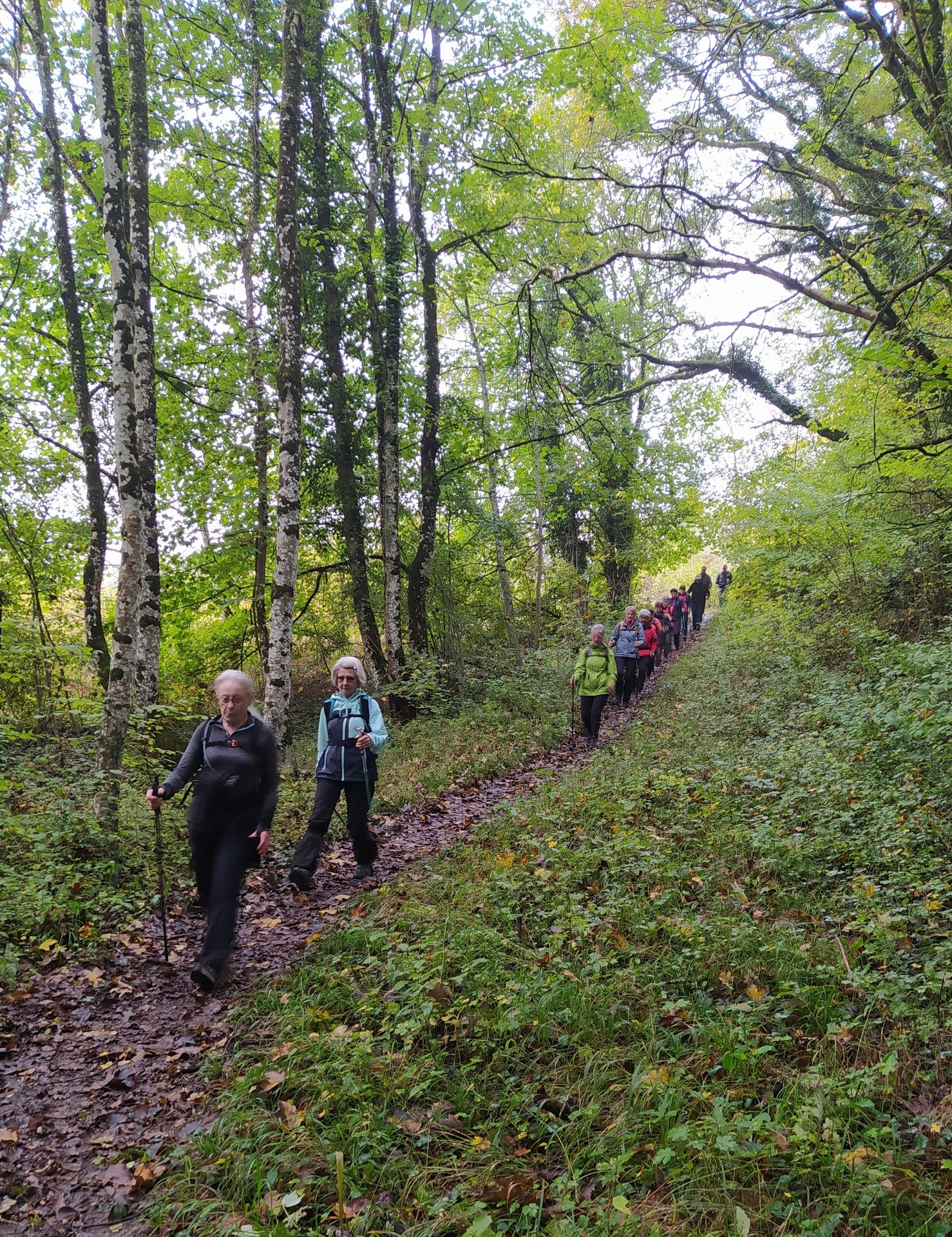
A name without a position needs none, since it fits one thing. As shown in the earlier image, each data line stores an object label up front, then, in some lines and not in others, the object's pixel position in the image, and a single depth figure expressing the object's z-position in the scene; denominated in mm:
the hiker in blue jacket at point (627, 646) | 14430
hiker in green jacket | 11242
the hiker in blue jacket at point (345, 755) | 6328
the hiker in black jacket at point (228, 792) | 4895
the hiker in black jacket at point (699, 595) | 28609
